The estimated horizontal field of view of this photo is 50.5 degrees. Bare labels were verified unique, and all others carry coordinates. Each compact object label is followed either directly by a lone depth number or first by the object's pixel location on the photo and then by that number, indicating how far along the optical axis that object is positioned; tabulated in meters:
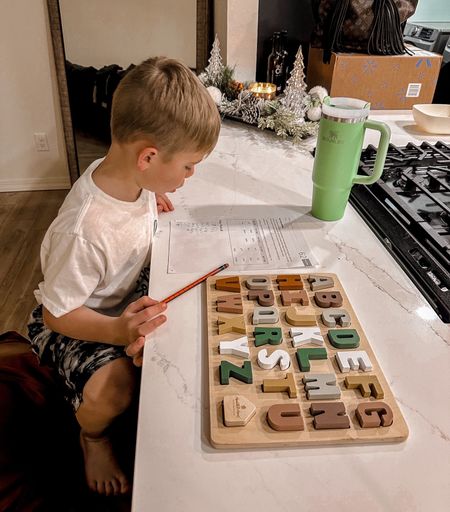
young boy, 0.83
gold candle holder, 1.66
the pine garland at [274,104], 1.49
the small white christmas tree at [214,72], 1.74
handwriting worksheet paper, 0.90
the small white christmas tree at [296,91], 1.55
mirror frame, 2.23
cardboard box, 1.64
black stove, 0.88
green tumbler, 0.94
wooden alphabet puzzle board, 0.58
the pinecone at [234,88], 1.72
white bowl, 1.51
